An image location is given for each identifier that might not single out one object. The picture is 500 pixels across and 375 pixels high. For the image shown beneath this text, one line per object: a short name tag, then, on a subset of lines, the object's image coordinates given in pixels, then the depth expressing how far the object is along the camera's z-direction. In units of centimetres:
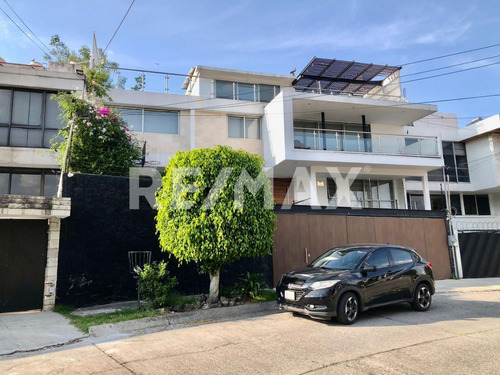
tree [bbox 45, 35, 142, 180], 1000
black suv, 665
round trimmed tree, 744
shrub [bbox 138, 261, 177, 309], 763
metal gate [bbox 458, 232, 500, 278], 1377
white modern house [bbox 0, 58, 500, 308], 1338
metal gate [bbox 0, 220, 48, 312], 795
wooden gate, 1073
